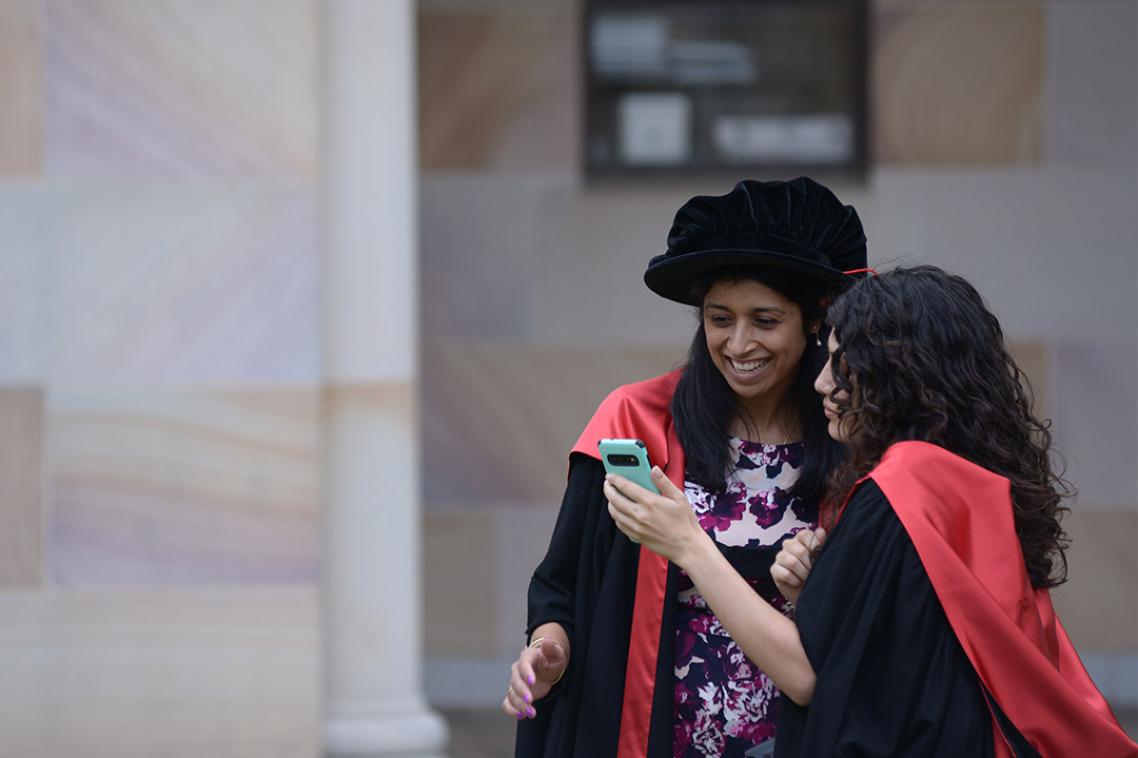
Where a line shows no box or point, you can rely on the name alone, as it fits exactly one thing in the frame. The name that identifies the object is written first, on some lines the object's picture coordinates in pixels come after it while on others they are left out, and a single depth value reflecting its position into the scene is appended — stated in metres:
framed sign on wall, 14.93
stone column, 11.61
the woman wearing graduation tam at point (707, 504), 5.58
